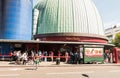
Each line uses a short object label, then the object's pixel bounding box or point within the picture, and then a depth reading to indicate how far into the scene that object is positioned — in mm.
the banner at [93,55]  11089
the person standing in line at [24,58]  10110
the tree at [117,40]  28650
